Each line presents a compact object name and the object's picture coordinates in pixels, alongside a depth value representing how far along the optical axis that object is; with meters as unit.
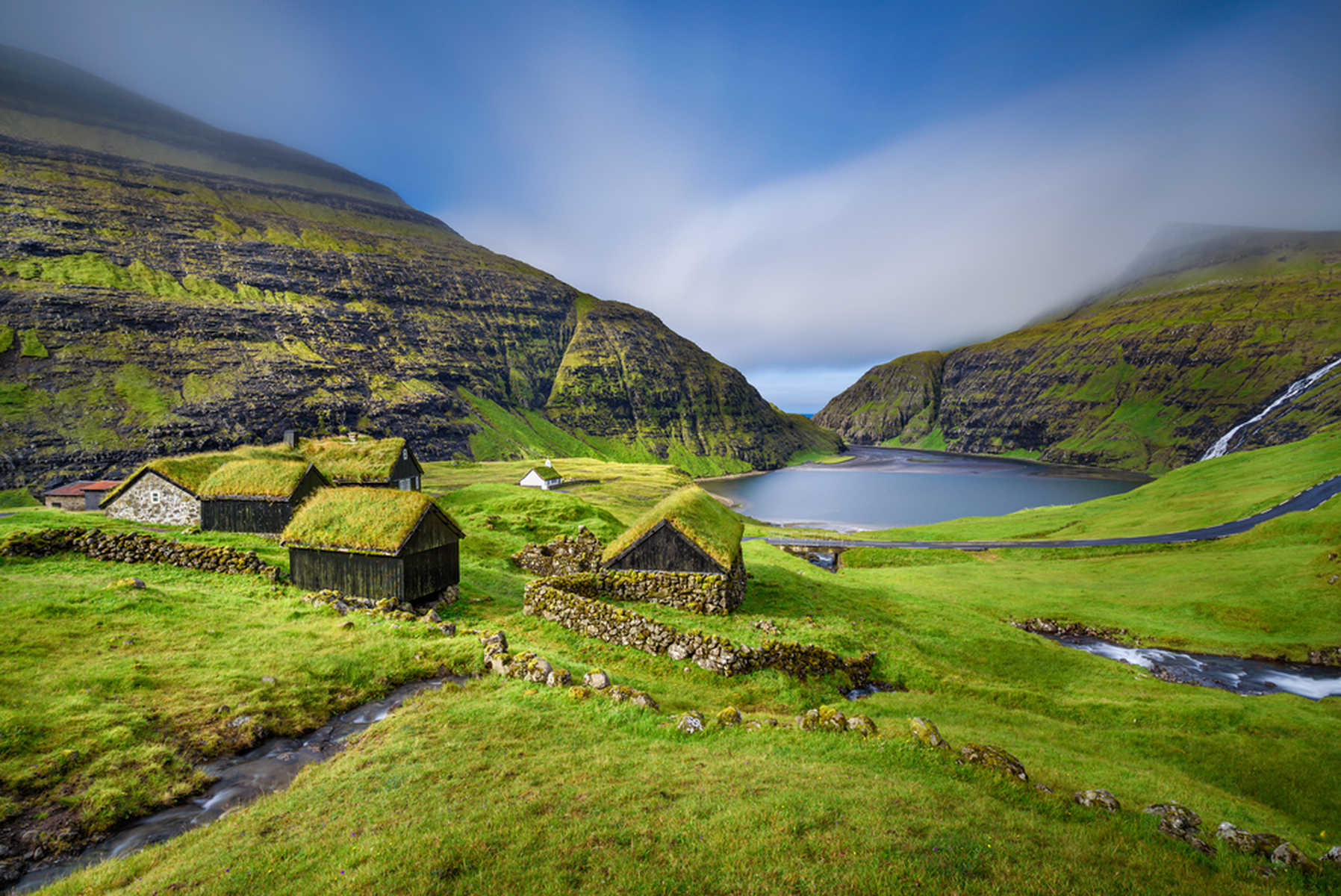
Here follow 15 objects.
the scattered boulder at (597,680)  15.05
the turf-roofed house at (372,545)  23.70
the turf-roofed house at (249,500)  33.69
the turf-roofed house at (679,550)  25.36
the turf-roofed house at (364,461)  48.94
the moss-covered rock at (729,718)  13.35
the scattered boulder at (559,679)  15.20
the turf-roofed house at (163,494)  33.62
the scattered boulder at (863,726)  12.63
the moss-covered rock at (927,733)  11.90
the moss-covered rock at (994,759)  11.09
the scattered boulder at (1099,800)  10.41
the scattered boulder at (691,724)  12.95
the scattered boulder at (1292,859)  8.80
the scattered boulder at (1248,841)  9.43
